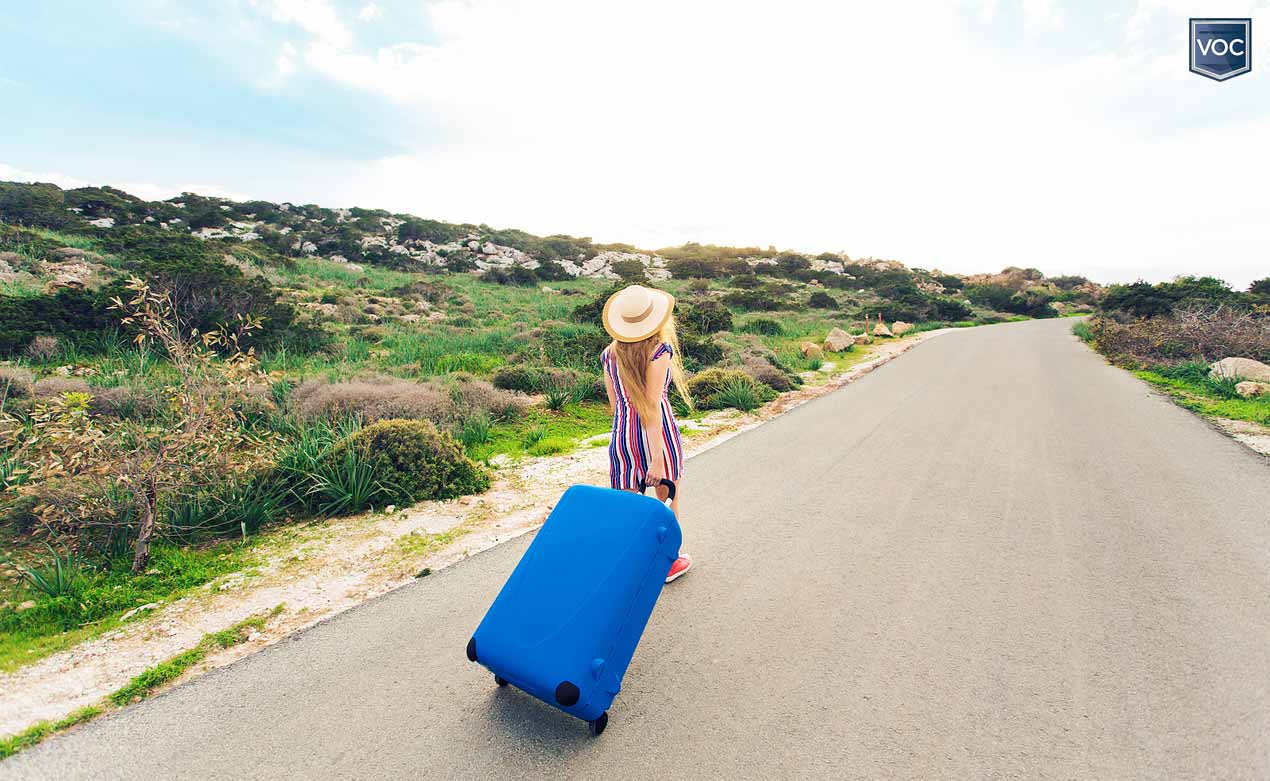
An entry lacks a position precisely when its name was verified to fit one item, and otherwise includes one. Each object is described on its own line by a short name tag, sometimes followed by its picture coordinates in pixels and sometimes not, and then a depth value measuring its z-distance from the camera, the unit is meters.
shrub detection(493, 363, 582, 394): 10.23
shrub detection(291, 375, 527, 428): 7.02
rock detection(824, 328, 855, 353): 19.02
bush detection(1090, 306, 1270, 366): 13.29
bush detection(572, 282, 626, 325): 18.08
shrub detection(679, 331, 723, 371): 13.17
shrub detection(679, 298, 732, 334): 18.65
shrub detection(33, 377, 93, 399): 6.71
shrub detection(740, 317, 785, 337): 21.62
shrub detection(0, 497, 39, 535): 4.46
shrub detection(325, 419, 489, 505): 5.46
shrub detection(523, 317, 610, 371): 12.12
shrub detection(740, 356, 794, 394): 11.91
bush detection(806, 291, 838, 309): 35.98
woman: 3.41
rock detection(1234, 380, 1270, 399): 9.67
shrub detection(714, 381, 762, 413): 9.96
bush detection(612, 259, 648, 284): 39.56
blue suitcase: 2.35
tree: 3.97
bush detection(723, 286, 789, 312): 31.77
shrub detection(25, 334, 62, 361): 8.97
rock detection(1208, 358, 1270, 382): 10.38
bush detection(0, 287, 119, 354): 9.06
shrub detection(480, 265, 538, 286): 33.25
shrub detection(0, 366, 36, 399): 6.62
